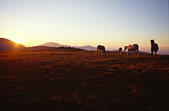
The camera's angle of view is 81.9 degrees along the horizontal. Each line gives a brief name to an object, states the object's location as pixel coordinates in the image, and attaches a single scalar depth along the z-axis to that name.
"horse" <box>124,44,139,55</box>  17.36
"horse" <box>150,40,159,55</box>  16.11
